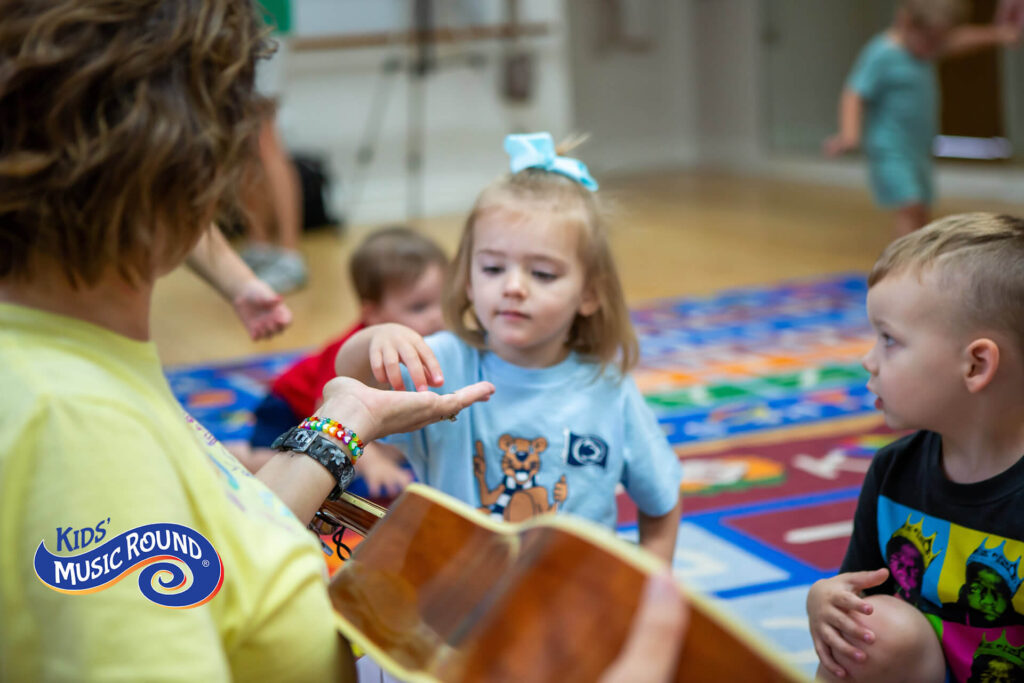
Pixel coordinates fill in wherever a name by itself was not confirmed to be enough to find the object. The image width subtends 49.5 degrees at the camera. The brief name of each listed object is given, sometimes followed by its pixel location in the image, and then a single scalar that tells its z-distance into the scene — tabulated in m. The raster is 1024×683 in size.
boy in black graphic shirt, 1.13
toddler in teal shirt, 4.20
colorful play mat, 1.77
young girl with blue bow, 1.47
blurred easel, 6.36
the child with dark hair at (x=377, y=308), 2.11
